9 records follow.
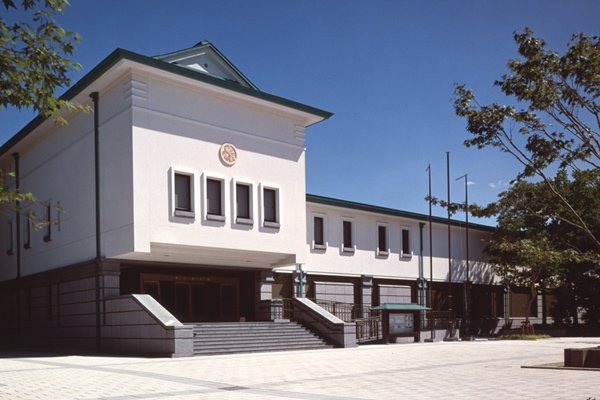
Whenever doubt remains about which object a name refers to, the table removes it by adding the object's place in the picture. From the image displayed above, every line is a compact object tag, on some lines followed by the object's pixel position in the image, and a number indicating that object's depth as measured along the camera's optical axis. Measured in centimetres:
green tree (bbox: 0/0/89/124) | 1038
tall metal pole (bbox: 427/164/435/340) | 3055
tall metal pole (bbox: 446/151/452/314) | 3403
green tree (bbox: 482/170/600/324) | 3425
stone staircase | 2164
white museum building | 2228
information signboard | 2816
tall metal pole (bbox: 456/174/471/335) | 3724
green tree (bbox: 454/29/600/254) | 1445
